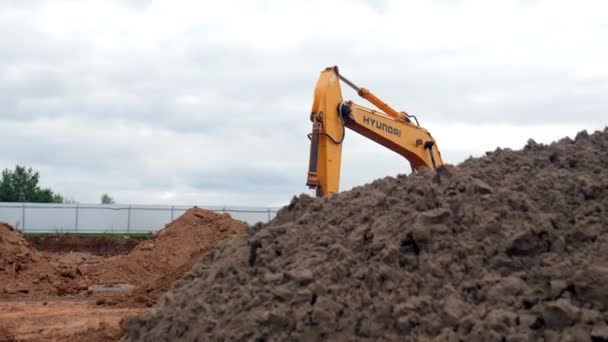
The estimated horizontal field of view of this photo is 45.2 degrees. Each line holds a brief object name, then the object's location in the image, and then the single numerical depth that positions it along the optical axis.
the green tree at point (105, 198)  73.53
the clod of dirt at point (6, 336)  7.81
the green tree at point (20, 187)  50.75
